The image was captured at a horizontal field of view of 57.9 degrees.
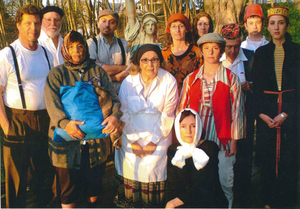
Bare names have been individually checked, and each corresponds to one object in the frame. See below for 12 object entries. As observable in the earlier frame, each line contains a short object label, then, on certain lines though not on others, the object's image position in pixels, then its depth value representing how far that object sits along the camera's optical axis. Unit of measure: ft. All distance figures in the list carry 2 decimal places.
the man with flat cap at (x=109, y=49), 12.10
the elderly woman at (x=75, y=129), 8.54
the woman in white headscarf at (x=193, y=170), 8.93
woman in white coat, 10.04
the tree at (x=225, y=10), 16.42
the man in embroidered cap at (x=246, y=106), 11.19
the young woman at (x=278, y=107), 10.69
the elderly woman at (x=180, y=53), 11.43
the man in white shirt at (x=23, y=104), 9.59
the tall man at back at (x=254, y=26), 12.32
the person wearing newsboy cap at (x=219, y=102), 9.61
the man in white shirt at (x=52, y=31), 10.88
